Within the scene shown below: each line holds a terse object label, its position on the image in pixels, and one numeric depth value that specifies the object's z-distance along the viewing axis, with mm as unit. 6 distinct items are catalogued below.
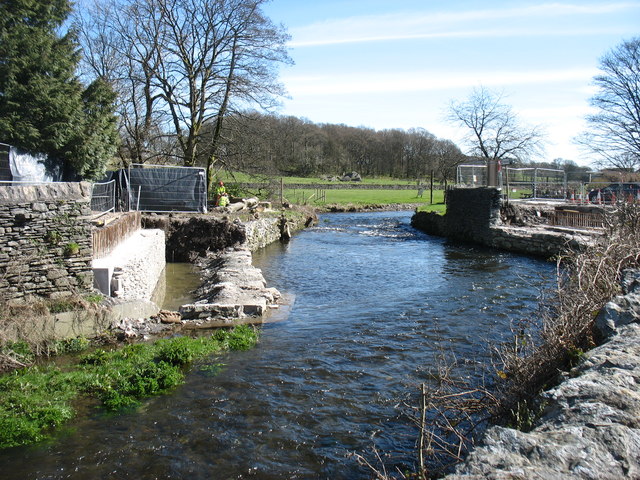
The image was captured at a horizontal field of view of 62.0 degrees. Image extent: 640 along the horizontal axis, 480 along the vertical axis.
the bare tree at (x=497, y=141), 44531
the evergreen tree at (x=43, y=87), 17750
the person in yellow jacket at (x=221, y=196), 27406
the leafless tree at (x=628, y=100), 31816
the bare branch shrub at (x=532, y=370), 5480
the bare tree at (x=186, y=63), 28656
